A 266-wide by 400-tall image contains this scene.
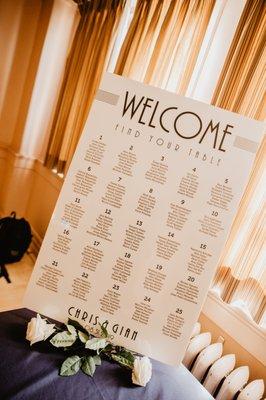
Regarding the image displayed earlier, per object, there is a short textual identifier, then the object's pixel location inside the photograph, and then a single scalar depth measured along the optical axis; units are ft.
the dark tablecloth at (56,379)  3.55
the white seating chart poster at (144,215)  4.28
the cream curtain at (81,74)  10.31
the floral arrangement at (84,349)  4.00
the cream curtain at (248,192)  5.81
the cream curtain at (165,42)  7.46
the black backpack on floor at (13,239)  10.69
